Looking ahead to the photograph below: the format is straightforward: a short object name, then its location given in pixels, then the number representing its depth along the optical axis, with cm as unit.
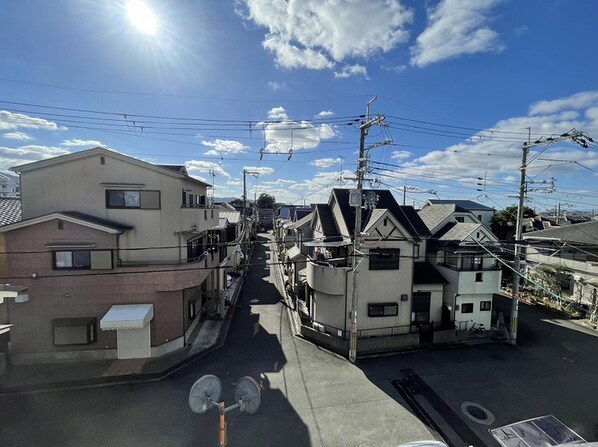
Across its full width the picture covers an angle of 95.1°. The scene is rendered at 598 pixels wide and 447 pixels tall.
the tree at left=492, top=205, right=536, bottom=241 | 3534
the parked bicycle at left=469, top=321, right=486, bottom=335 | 1722
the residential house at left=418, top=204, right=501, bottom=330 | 1673
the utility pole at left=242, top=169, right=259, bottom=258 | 2988
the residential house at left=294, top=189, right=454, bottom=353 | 1559
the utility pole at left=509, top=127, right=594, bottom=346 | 1426
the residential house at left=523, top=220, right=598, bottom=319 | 2038
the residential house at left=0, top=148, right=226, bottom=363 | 1284
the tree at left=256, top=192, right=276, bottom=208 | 10688
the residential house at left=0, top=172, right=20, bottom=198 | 5434
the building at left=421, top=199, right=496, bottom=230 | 4823
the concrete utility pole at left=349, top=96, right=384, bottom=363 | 1281
